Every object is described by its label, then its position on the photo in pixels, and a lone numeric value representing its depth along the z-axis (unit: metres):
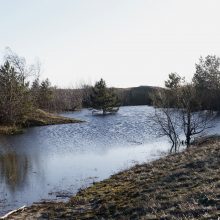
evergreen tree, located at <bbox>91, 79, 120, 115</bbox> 48.09
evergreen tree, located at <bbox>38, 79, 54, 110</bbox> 48.93
